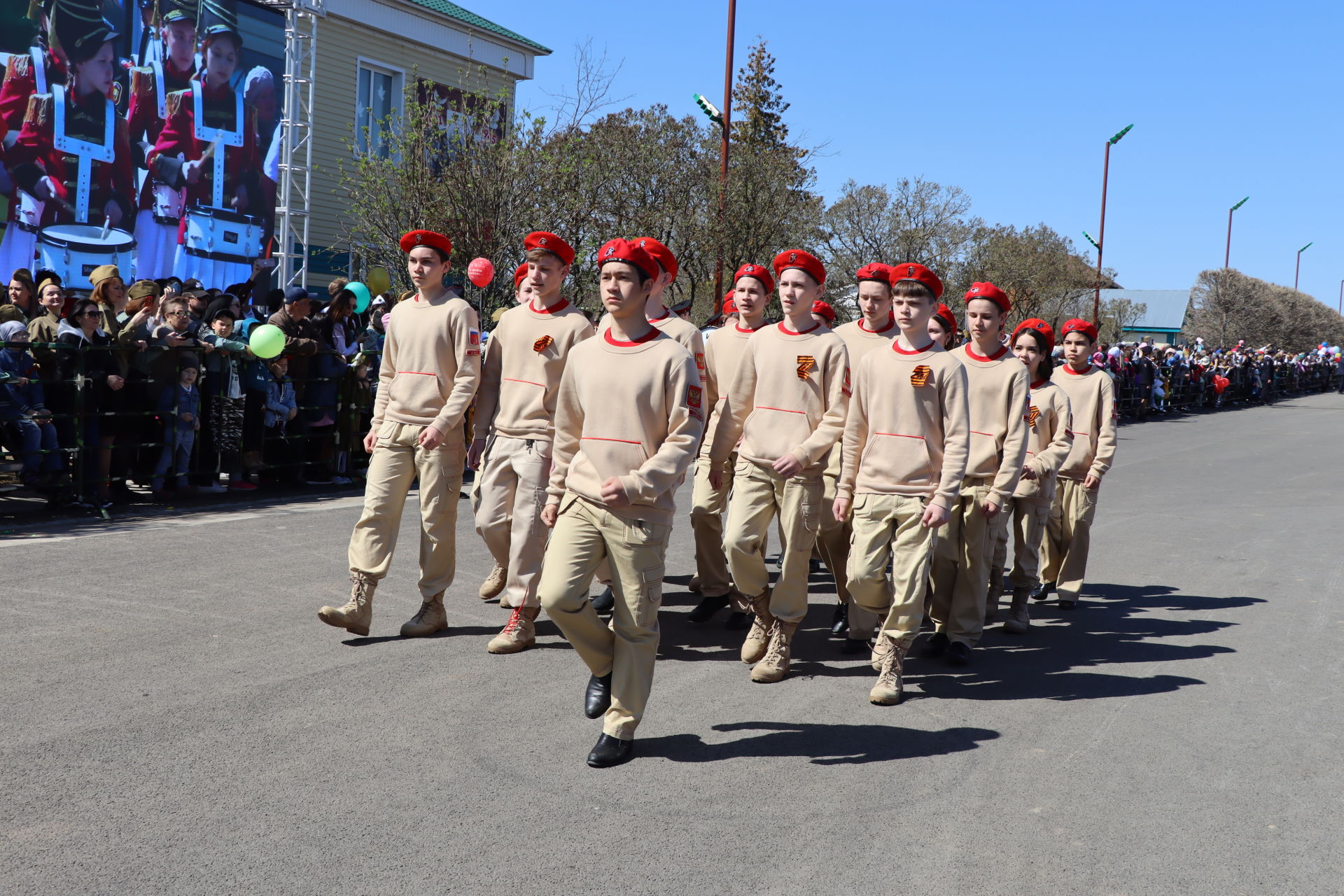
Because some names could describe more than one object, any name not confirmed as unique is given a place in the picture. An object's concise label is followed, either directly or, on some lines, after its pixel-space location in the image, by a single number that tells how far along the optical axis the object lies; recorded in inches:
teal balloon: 555.2
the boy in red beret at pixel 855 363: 244.4
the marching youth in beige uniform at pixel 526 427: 248.1
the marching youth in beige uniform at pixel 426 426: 245.6
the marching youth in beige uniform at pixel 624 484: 180.4
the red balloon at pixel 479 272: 403.7
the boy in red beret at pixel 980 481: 250.4
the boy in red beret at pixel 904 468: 219.9
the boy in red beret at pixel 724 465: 267.3
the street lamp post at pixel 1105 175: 1397.6
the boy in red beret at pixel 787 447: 232.8
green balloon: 423.8
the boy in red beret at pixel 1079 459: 311.7
